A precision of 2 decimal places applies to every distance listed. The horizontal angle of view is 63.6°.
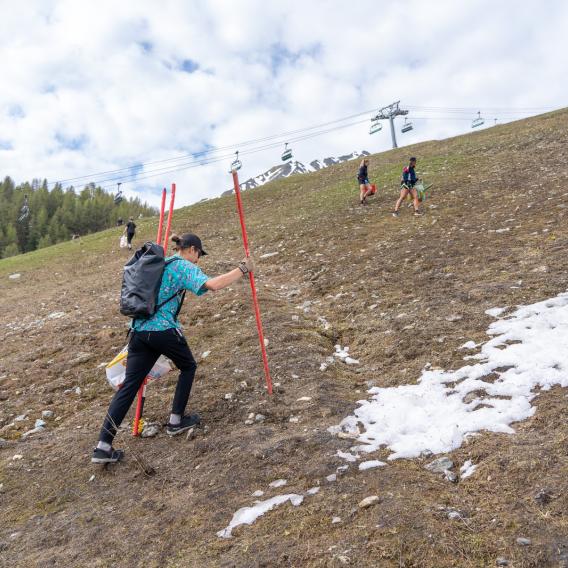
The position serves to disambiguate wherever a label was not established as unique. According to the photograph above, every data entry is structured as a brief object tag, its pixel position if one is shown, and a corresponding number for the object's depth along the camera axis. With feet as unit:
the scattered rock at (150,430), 20.16
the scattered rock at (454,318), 25.41
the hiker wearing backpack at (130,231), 94.17
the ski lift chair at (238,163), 157.89
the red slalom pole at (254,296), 21.62
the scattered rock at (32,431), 22.44
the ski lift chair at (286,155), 172.76
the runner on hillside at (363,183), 73.67
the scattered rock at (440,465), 14.15
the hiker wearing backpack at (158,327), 17.97
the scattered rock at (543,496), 11.50
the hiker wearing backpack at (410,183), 58.91
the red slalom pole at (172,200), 23.06
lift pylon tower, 187.93
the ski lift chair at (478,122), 194.75
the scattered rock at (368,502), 12.59
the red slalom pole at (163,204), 23.27
